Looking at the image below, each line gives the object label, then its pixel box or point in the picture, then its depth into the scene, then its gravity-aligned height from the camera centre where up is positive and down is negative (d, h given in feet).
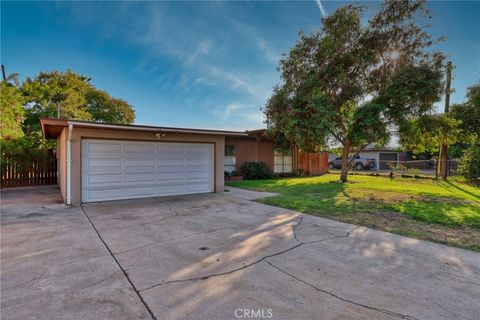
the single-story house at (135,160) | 21.68 -0.44
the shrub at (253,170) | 45.06 -2.73
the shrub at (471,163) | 37.32 -0.84
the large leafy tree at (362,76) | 33.63 +12.36
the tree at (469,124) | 38.63 +5.95
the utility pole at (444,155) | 41.82 +0.49
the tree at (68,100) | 47.06 +13.65
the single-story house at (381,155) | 82.56 +0.65
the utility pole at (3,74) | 46.12 +16.30
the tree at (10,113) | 34.50 +6.66
